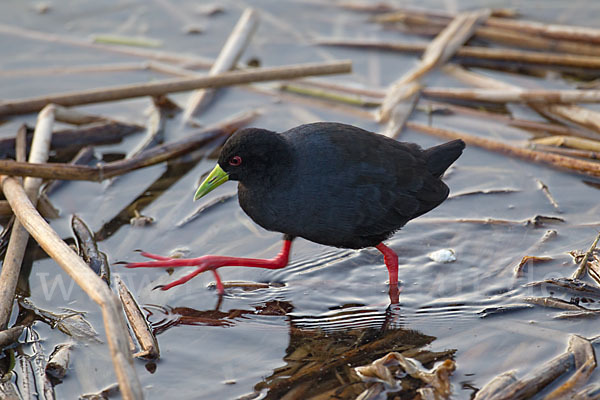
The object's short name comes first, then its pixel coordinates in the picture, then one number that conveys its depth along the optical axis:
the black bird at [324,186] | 9.01
